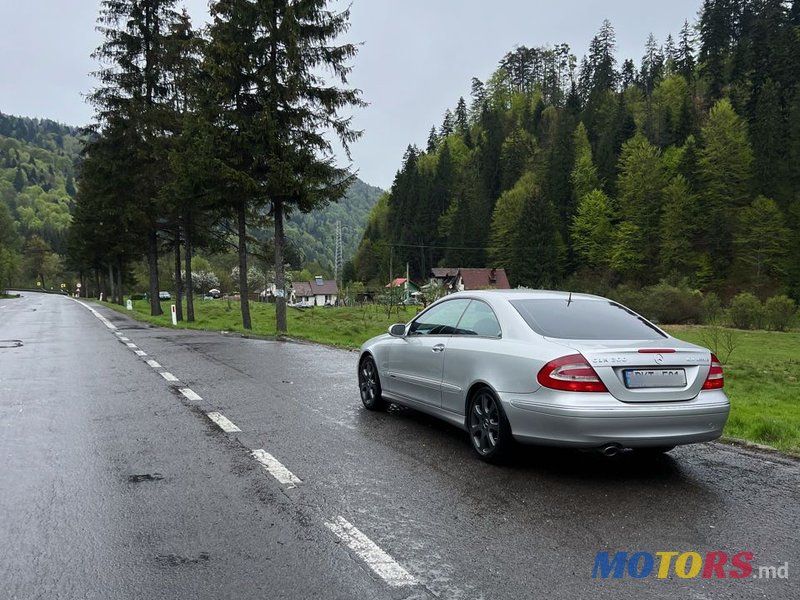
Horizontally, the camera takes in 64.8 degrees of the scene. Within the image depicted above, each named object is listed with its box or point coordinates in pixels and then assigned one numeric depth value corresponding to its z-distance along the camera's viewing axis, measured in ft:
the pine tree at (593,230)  270.87
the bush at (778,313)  135.44
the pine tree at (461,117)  471.91
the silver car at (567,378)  16.34
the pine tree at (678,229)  237.86
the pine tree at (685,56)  369.61
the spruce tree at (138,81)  94.38
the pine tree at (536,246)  276.62
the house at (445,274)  320.91
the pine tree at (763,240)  215.92
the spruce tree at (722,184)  237.66
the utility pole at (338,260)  380.58
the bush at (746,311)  136.46
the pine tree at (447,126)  488.85
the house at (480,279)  310.24
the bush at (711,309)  150.92
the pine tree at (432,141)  488.02
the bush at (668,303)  155.84
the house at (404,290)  173.11
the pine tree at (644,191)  253.03
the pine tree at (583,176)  303.27
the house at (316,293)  436.35
